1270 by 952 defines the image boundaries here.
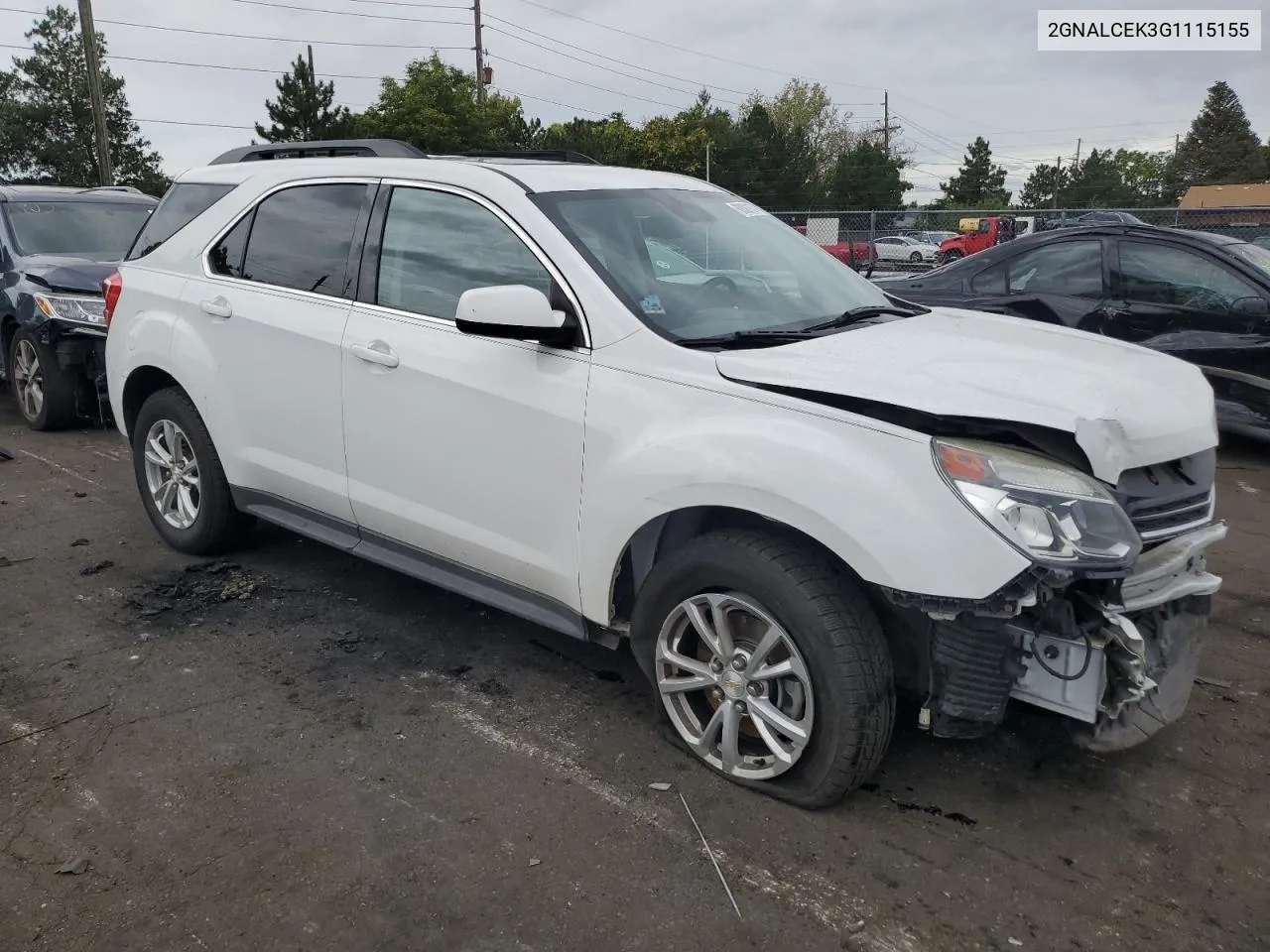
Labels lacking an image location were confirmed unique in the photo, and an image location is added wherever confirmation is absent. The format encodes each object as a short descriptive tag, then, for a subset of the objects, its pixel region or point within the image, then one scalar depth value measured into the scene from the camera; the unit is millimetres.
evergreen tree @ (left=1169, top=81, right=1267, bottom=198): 75062
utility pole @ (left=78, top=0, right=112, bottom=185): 22938
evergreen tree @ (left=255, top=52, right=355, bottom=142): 39469
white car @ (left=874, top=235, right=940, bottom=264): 18984
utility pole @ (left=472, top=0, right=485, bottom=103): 49531
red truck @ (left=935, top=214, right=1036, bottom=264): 18094
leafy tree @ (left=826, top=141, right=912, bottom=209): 50469
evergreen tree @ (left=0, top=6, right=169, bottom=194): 46875
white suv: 2664
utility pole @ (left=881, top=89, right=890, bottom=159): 82875
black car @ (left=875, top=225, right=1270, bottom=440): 7012
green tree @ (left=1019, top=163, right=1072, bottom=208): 72562
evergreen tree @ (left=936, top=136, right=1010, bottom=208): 77281
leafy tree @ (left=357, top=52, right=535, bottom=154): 44438
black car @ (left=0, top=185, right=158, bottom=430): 7664
